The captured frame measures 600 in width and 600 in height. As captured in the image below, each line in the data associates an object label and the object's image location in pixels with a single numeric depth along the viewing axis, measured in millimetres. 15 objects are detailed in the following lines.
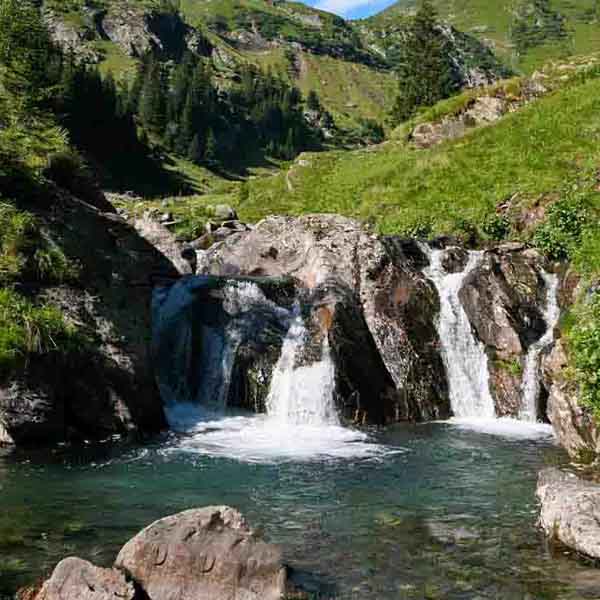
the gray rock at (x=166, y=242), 35250
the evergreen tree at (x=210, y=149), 145412
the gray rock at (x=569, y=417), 18891
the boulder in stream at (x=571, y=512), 12062
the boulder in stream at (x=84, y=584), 9602
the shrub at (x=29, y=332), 20047
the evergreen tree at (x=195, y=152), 142000
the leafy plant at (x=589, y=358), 15836
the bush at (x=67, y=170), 26109
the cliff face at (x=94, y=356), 20172
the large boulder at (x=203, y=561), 10133
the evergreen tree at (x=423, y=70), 95062
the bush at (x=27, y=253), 21422
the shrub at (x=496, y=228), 38062
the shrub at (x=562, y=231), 32812
